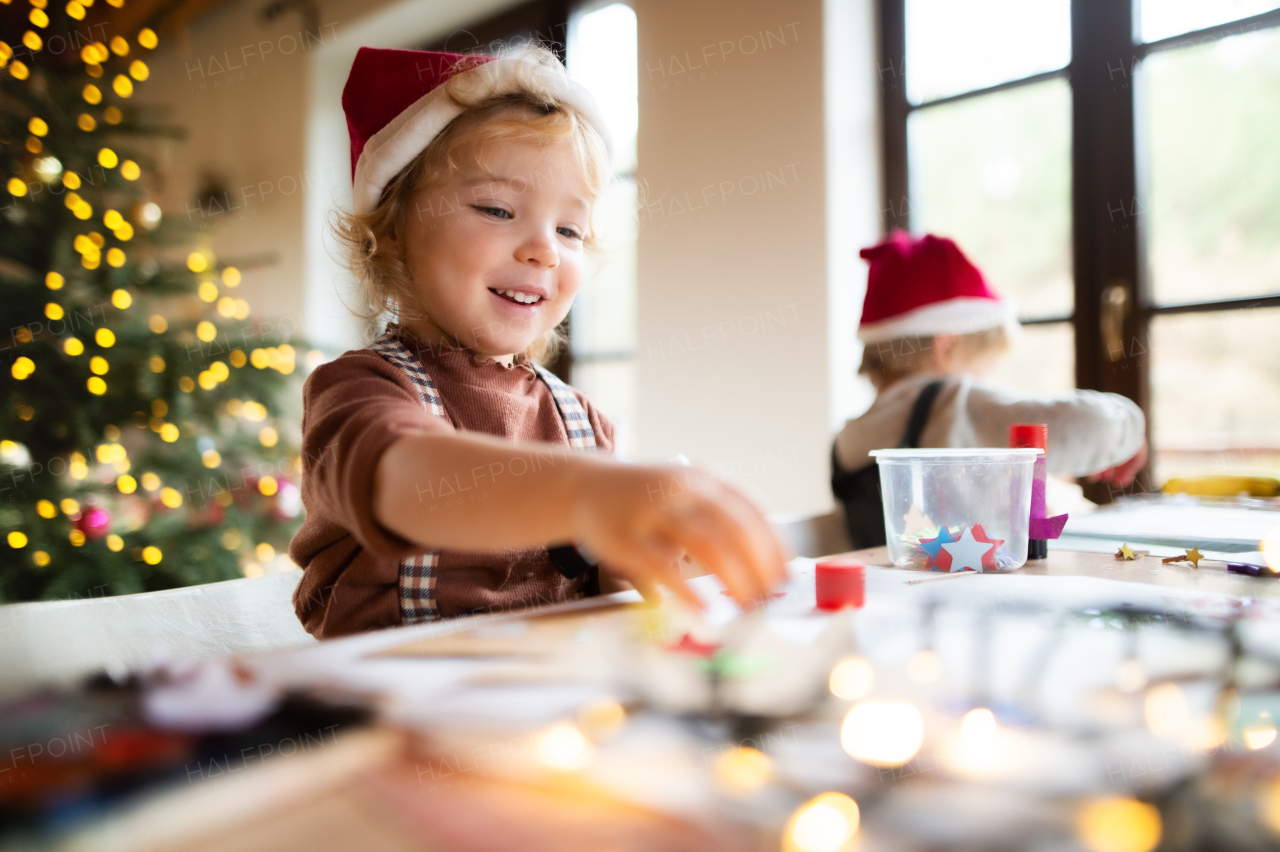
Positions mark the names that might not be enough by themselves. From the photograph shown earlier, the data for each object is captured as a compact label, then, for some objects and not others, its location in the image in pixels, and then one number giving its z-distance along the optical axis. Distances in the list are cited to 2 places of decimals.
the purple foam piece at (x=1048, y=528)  0.72
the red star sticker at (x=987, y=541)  0.66
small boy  1.22
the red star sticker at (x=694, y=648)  0.40
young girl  0.55
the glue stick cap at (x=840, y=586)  0.51
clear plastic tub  0.66
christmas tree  1.87
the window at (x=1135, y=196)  1.52
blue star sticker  0.66
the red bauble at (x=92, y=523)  1.89
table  0.22
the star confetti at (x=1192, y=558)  0.67
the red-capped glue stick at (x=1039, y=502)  0.72
